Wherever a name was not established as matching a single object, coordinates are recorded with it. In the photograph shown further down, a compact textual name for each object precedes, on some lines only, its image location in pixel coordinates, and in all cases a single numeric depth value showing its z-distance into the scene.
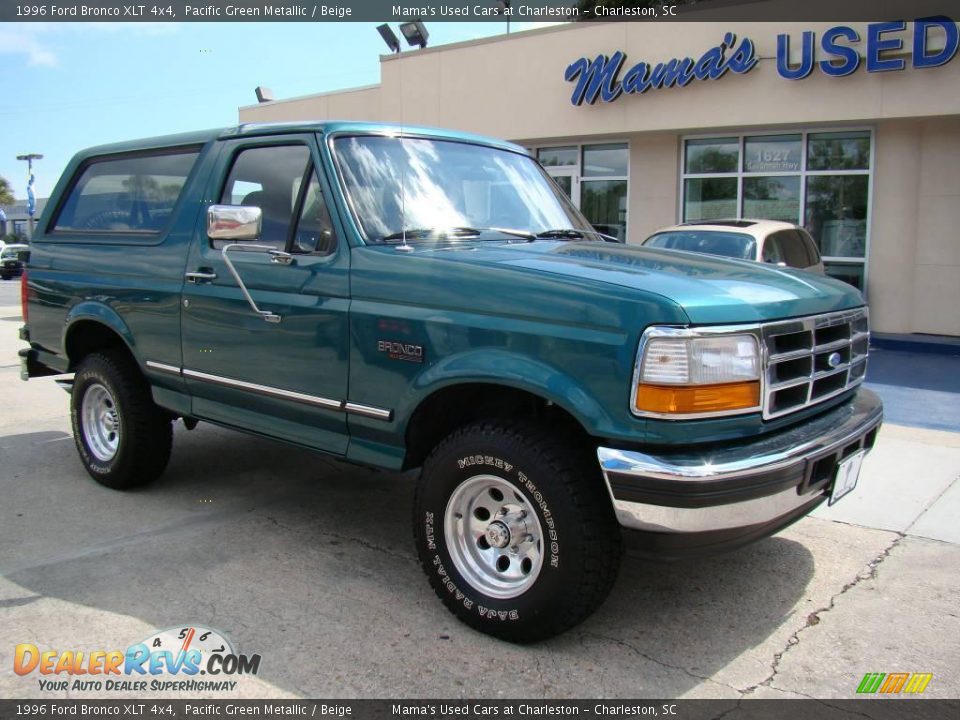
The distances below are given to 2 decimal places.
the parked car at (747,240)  9.23
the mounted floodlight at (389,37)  17.00
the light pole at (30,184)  40.08
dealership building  11.01
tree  72.19
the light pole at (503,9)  14.62
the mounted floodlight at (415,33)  16.72
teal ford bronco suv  2.87
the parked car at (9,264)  30.50
